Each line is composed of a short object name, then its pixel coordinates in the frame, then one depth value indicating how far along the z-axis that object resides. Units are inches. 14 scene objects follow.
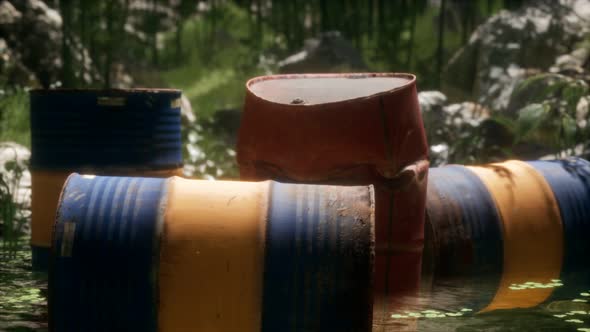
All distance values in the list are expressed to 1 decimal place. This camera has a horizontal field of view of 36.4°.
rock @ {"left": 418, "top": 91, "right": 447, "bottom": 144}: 281.6
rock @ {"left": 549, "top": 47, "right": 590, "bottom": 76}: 311.0
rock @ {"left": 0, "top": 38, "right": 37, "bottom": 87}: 348.2
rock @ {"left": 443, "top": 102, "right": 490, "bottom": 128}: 283.9
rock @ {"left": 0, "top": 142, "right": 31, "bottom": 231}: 206.3
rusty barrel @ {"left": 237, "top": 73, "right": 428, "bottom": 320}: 138.3
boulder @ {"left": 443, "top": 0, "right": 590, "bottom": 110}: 357.1
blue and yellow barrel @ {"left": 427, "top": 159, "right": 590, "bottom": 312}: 164.7
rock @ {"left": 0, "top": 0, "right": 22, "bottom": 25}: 383.2
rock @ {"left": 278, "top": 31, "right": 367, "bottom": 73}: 416.2
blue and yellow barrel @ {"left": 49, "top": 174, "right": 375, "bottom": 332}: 110.3
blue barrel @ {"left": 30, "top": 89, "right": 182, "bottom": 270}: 166.2
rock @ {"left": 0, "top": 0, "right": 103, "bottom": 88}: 378.9
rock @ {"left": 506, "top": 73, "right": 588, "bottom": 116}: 229.1
